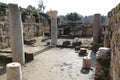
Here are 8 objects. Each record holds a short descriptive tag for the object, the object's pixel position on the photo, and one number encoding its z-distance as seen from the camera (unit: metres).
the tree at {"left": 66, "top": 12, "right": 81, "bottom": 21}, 21.01
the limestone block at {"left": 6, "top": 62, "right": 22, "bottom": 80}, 3.27
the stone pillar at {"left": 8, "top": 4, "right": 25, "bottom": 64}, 4.54
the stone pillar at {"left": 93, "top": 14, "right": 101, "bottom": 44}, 7.13
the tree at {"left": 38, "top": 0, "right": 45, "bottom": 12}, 25.18
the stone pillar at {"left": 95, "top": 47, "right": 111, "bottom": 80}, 3.16
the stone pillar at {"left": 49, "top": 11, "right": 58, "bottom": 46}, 7.95
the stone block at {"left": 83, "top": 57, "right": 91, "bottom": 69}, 4.22
